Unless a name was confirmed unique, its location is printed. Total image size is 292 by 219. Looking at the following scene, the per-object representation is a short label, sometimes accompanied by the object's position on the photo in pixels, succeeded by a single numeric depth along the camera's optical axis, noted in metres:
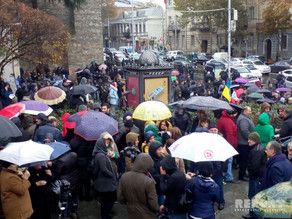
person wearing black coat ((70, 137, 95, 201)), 8.07
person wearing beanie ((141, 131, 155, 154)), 7.96
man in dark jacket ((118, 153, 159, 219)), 6.03
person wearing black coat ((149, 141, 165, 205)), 7.01
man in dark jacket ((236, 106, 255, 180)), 9.55
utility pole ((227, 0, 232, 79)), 28.92
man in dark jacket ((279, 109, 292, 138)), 9.49
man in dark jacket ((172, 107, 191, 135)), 10.74
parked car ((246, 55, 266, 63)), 43.37
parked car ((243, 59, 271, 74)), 37.96
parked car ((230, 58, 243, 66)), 35.69
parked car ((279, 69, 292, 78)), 28.94
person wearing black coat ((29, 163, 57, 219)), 6.70
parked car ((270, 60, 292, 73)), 35.00
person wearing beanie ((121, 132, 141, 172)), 7.80
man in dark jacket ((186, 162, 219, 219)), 6.04
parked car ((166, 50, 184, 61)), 46.70
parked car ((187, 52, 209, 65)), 44.44
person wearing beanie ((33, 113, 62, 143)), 8.34
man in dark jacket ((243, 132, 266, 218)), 7.70
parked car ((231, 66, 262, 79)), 29.90
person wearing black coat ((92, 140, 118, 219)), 7.20
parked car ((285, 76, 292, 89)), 24.77
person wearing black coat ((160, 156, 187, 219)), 6.17
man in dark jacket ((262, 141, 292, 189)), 6.41
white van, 42.87
